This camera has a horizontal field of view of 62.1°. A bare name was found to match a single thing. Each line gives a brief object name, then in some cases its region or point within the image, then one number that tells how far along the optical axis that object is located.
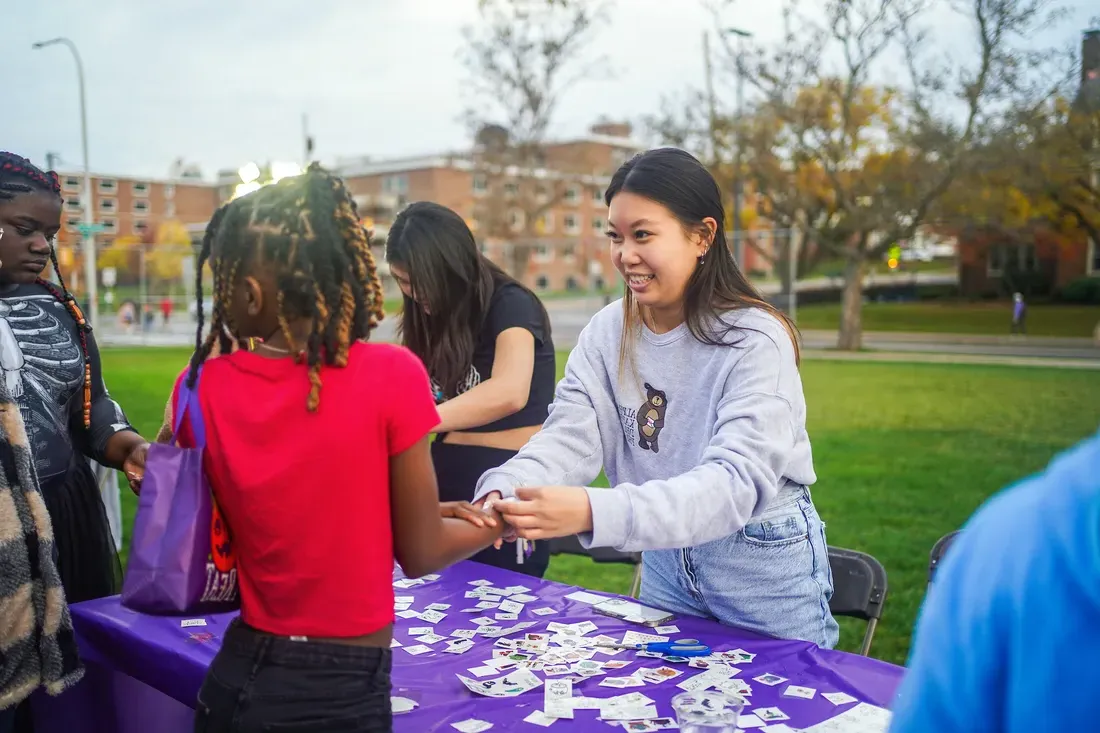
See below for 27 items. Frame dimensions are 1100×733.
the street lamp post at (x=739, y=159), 23.86
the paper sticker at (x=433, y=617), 2.58
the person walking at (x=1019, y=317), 29.31
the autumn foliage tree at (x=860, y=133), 21.64
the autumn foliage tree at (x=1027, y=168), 21.16
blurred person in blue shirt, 0.62
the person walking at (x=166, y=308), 33.03
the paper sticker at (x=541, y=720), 1.90
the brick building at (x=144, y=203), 44.88
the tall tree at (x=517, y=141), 29.41
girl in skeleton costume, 2.74
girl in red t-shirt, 1.52
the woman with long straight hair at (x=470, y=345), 3.41
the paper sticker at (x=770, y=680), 2.07
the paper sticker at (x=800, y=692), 2.01
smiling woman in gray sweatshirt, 2.13
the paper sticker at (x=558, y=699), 1.94
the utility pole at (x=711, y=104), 25.06
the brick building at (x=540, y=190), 30.56
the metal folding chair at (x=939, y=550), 2.77
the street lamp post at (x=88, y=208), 23.90
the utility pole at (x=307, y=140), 28.12
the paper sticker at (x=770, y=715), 1.91
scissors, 2.22
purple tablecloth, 1.98
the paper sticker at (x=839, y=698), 1.98
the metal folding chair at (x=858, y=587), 2.88
